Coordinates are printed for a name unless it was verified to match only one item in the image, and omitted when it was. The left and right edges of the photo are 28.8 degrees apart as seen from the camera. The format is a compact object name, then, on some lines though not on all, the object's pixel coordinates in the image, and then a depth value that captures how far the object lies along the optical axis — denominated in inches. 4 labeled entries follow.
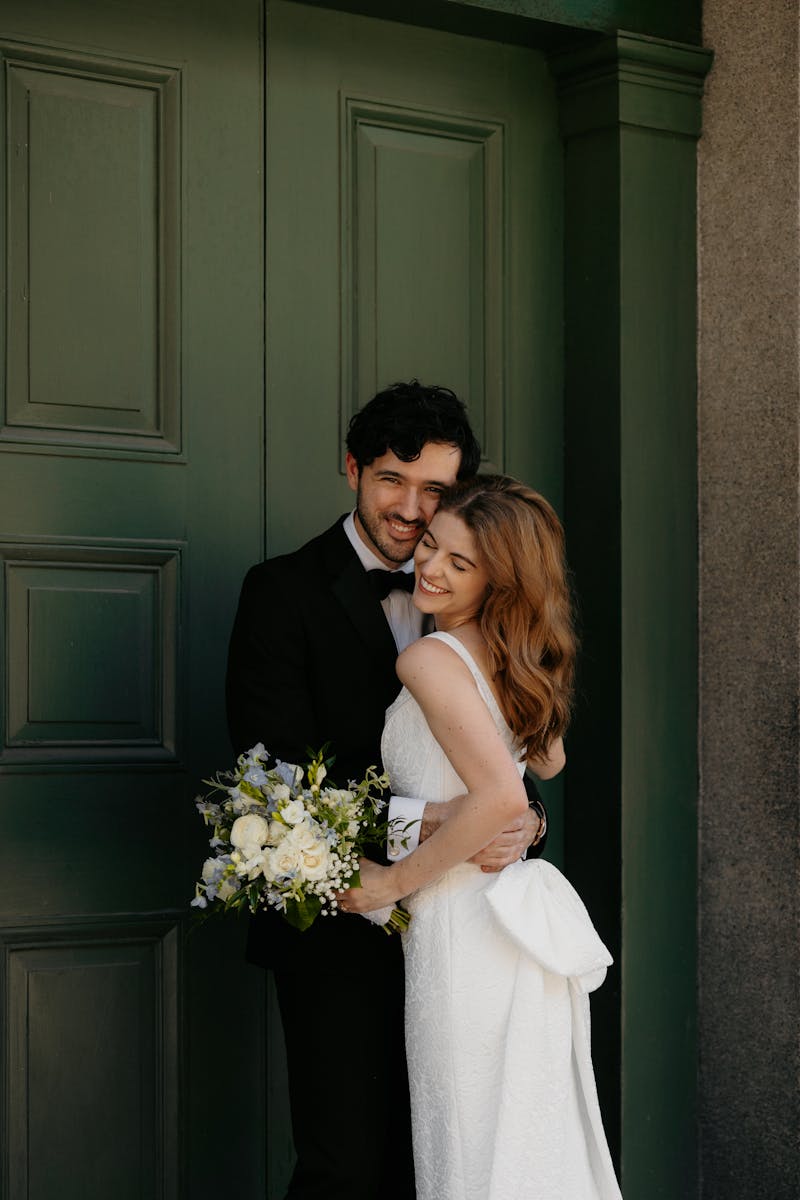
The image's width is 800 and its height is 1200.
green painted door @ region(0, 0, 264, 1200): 140.0
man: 123.4
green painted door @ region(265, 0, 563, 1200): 152.8
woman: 118.6
